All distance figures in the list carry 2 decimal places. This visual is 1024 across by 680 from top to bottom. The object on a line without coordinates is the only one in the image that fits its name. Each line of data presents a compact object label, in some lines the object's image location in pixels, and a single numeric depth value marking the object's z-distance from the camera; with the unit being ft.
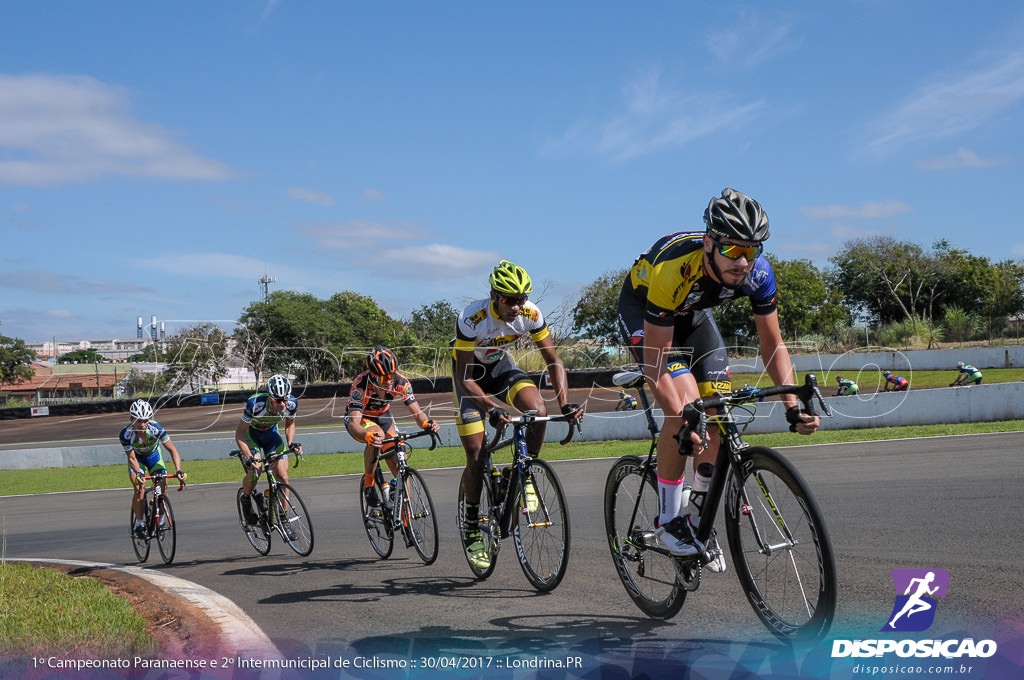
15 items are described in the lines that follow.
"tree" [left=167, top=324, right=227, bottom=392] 173.78
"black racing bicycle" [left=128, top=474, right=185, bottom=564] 31.45
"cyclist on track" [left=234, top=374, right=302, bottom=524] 31.32
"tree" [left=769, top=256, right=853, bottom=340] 167.94
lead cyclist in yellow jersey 14.47
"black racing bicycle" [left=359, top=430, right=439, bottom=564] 25.67
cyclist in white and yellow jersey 21.07
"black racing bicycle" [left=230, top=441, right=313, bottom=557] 29.37
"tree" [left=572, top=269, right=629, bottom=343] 184.85
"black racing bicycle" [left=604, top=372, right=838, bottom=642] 12.29
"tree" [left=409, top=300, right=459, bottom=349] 149.79
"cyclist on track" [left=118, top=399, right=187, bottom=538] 33.22
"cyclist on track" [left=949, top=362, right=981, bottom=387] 77.46
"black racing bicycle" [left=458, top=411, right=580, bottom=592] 19.58
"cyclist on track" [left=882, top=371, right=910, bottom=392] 72.08
